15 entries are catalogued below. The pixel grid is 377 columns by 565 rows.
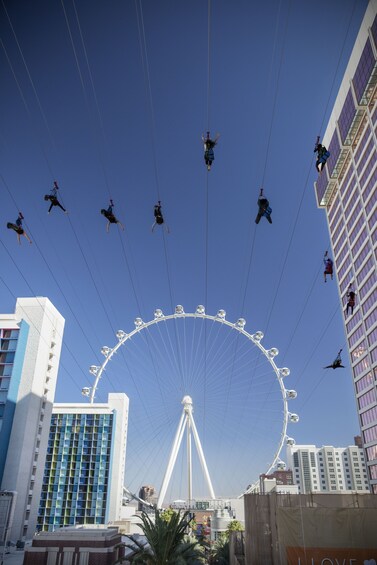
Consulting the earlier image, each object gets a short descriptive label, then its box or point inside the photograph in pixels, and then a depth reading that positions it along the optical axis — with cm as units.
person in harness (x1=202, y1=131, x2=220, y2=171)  2516
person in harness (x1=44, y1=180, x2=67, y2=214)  2669
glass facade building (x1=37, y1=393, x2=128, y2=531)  10506
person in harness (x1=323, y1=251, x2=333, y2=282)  3578
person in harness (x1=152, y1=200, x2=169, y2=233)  2839
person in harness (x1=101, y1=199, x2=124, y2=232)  2809
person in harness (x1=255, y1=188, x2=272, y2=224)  2677
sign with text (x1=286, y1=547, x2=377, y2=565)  2444
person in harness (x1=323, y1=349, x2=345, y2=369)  4016
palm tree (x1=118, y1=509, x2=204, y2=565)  2662
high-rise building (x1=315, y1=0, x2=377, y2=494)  6806
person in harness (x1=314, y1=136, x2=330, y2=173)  2638
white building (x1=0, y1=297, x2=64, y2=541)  7319
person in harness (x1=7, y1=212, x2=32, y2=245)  2883
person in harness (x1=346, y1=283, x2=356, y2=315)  4044
